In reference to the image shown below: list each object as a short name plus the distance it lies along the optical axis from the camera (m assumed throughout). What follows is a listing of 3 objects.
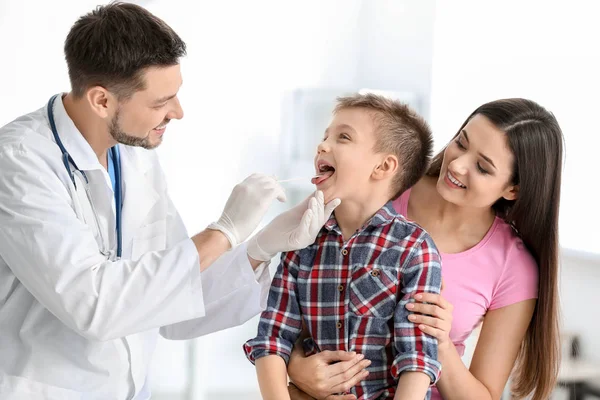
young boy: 2.27
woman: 2.34
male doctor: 2.19
